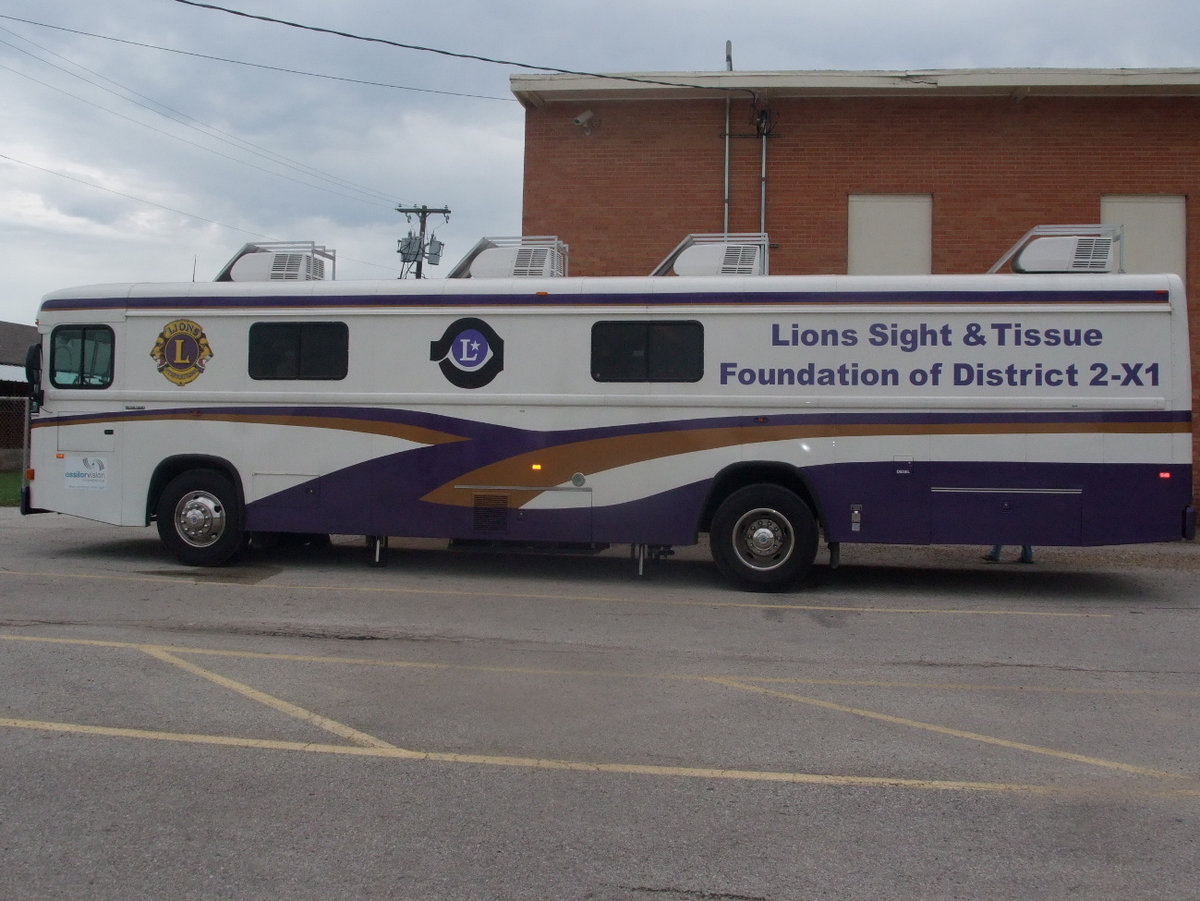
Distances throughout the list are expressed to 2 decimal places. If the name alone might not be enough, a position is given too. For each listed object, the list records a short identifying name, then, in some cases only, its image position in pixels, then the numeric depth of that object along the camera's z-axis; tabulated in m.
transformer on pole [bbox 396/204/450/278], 36.70
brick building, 15.84
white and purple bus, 9.62
